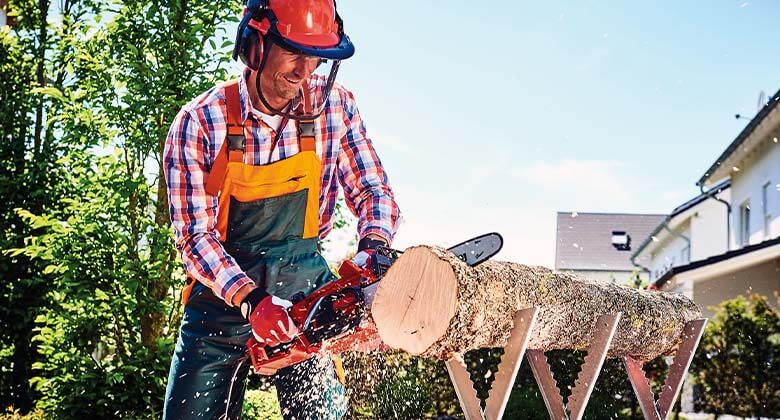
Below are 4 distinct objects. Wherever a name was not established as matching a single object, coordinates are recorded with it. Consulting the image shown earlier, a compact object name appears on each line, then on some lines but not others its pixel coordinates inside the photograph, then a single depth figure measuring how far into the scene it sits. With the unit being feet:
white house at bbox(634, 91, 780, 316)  30.73
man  7.88
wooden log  6.92
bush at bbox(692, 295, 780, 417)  24.20
